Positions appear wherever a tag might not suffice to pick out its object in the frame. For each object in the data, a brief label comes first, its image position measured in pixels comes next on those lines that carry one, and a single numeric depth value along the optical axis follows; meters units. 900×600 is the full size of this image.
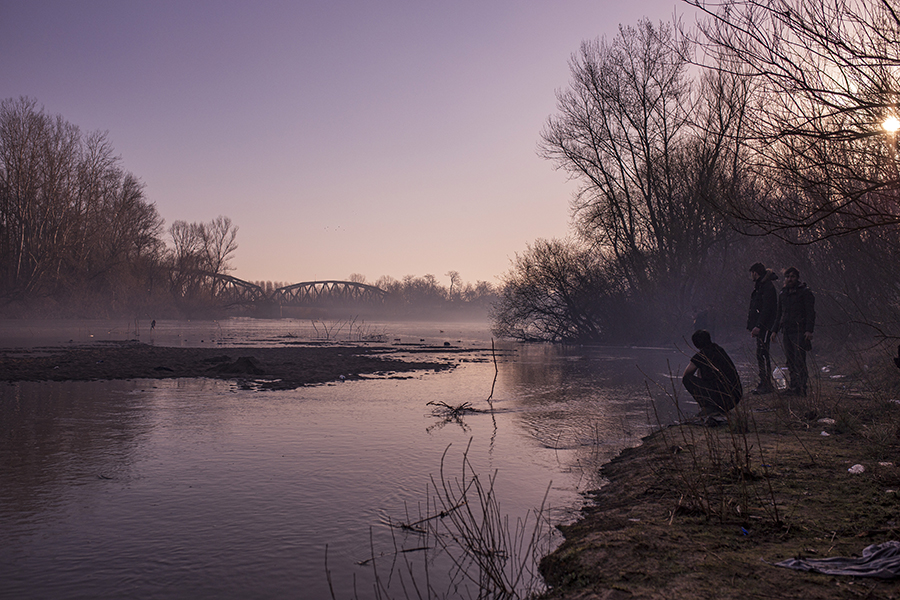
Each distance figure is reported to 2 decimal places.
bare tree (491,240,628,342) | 30.31
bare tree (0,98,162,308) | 42.56
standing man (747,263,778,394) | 9.52
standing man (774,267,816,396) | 8.79
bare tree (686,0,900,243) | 3.87
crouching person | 7.16
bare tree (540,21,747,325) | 24.69
